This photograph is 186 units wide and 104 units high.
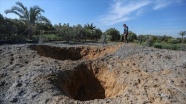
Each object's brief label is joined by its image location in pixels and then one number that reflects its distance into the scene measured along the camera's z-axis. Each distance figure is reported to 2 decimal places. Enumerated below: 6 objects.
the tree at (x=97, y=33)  14.18
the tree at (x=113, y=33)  14.69
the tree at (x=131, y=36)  15.16
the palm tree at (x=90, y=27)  16.64
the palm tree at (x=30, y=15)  10.02
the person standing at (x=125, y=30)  7.09
